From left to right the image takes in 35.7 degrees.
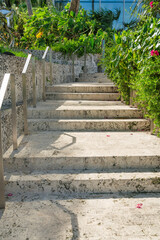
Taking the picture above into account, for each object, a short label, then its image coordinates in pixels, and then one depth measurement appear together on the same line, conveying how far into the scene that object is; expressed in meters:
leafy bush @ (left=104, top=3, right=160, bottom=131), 2.90
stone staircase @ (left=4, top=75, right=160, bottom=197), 2.29
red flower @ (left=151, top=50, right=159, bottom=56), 2.85
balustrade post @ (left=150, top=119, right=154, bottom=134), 3.41
